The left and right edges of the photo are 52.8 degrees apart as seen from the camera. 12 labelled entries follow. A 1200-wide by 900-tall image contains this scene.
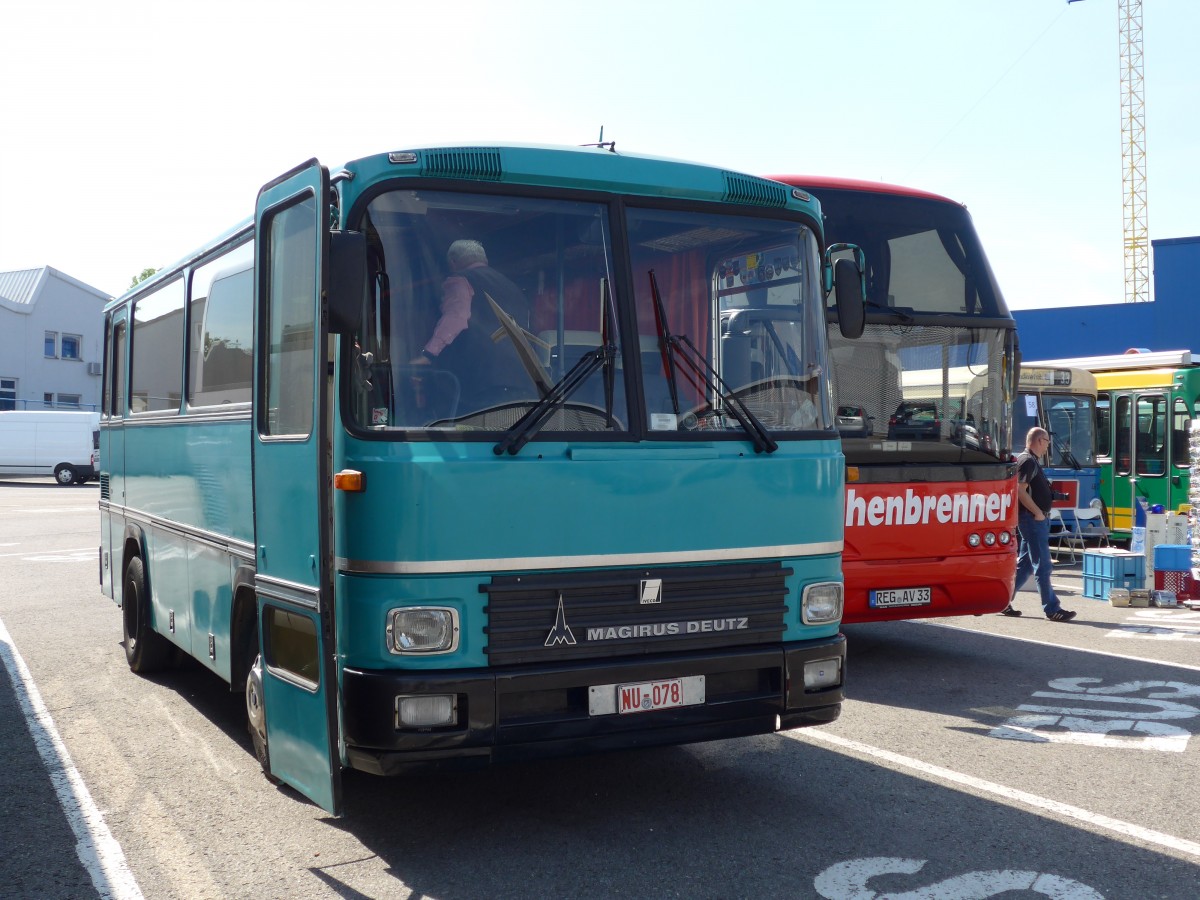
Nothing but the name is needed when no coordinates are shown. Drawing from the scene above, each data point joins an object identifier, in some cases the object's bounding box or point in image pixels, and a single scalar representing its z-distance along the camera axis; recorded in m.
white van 43.44
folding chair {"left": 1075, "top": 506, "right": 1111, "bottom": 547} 18.98
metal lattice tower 71.50
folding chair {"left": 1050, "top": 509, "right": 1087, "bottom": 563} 18.72
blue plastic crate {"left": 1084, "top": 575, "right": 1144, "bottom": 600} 13.88
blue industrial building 34.41
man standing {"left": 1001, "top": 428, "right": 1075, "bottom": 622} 12.55
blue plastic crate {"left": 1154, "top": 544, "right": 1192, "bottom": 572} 13.19
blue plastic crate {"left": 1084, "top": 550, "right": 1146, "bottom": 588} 13.82
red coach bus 9.05
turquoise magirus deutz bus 4.75
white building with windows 55.41
